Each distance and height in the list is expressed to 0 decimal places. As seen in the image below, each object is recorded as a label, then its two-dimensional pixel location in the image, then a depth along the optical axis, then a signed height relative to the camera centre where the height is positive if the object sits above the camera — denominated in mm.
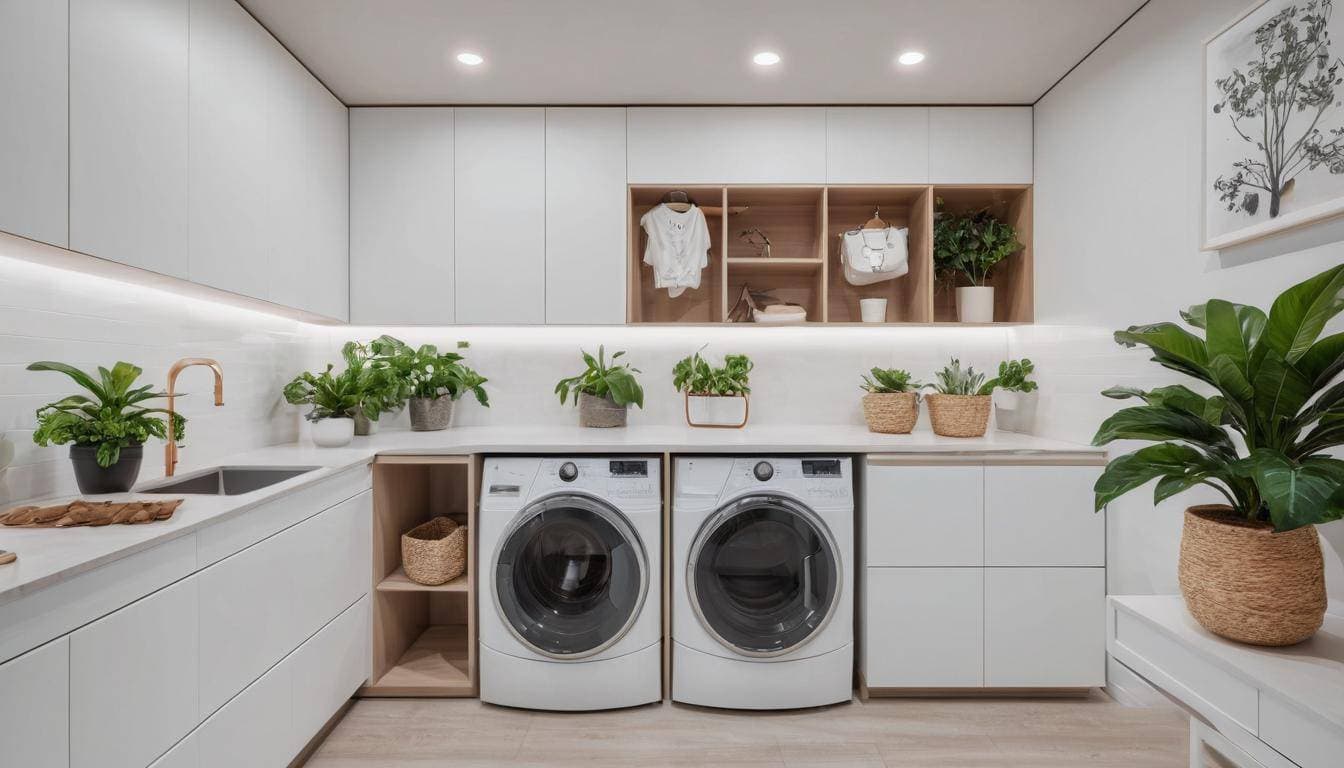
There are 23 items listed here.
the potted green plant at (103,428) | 1430 -113
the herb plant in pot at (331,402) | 2225 -72
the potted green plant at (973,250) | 2576 +589
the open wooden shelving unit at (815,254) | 2605 +616
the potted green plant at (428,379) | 2516 +19
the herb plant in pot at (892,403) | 2441 -80
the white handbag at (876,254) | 2586 +575
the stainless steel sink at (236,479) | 1932 -320
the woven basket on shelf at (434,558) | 2168 -649
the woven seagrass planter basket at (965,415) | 2375 -126
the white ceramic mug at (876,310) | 2625 +330
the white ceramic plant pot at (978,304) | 2600 +354
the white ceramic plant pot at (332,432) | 2215 -184
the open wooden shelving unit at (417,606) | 2168 -935
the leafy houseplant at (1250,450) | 1009 -123
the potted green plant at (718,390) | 2590 -28
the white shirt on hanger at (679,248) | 2648 +611
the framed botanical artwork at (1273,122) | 1349 +656
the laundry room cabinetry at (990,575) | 2123 -691
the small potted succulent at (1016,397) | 2463 -57
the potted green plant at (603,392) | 2555 -36
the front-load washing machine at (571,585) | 2062 -716
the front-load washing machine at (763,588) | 2080 -730
